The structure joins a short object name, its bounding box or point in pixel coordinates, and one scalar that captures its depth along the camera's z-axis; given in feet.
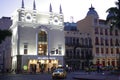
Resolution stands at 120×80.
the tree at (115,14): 66.07
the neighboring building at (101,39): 125.08
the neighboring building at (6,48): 129.12
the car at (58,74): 56.71
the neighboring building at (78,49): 118.58
